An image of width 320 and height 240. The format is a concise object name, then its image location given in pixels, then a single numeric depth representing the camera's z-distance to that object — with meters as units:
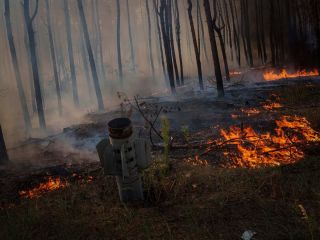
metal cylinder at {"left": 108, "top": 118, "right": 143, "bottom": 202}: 4.55
